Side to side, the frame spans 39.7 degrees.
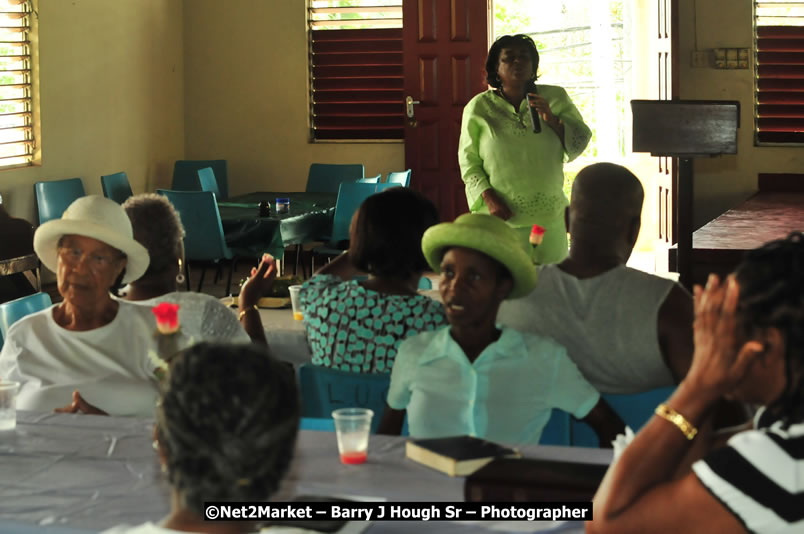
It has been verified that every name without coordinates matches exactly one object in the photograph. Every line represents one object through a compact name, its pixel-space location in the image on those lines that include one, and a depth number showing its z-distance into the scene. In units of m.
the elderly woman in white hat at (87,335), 2.87
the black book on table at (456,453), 2.05
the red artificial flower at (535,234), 4.22
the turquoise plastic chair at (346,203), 7.75
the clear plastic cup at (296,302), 3.83
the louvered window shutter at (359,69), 10.09
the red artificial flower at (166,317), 2.20
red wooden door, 9.42
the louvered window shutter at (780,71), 9.17
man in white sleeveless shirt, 2.66
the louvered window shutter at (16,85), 7.88
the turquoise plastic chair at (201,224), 7.29
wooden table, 4.92
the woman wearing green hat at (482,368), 2.50
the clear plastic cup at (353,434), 2.14
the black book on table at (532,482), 1.85
